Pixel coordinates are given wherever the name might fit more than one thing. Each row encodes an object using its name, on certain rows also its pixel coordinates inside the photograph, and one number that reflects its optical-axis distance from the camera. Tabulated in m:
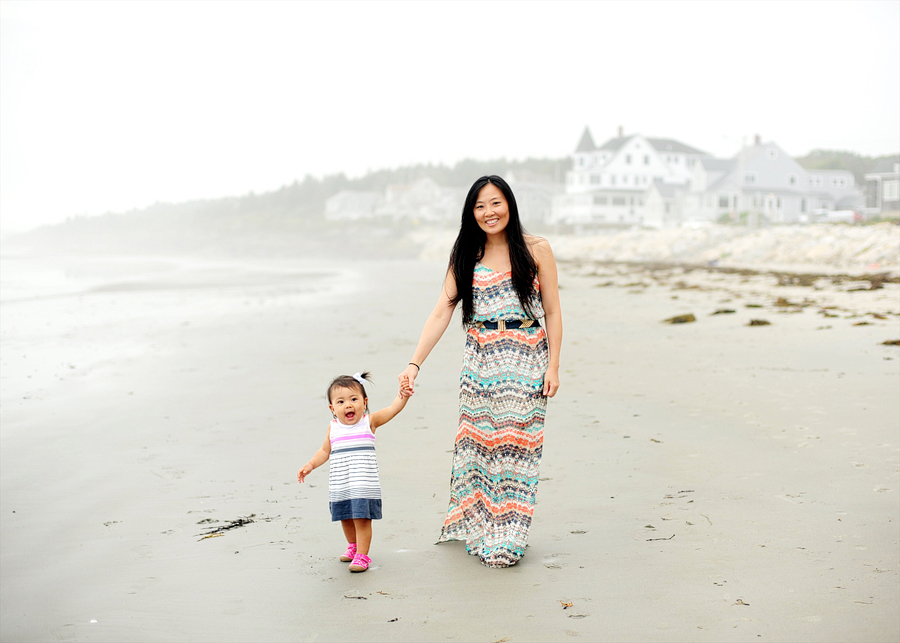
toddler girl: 3.29
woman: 3.46
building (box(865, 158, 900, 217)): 43.00
